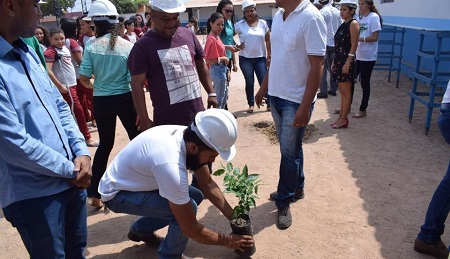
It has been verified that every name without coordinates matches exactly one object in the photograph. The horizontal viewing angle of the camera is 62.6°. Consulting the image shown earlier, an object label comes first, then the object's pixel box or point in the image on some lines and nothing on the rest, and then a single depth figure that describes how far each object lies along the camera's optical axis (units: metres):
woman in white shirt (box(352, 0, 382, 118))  5.75
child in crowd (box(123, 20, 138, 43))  9.98
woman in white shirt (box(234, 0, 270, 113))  5.92
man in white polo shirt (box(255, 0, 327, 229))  2.73
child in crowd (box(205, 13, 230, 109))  5.31
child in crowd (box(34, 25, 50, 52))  5.32
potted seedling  2.50
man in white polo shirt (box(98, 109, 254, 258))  1.95
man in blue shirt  1.54
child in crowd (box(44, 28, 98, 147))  4.81
